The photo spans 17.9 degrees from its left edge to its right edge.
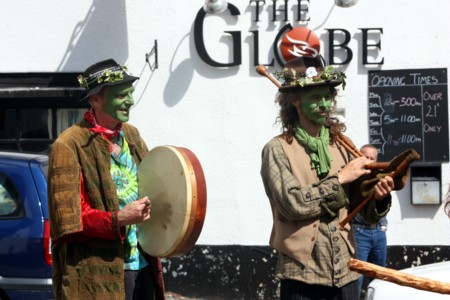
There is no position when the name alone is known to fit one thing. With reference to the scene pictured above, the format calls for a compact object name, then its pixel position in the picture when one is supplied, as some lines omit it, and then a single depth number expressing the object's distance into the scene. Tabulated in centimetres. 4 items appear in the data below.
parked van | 955
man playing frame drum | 650
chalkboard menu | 1393
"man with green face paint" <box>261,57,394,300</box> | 659
